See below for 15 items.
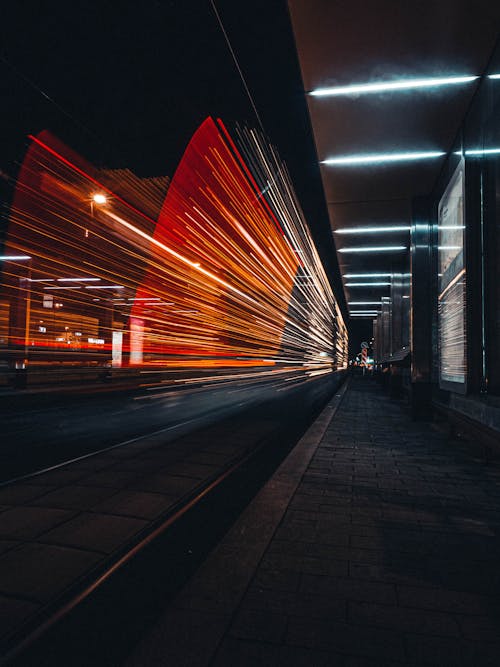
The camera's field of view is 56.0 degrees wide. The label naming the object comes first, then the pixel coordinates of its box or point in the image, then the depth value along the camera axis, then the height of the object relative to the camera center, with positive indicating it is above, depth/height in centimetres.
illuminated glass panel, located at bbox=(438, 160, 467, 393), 691 +125
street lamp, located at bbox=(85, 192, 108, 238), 771 +276
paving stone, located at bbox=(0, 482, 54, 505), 428 -130
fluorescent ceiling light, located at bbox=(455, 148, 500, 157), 580 +289
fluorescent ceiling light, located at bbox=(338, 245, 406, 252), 1594 +389
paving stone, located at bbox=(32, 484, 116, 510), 413 -129
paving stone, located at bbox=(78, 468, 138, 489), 488 -130
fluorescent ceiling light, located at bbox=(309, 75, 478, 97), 644 +392
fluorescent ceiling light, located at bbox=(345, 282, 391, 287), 2395 +397
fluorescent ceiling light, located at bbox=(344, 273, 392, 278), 2098 +392
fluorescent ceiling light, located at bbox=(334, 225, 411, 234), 1362 +389
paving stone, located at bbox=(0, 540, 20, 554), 307 -126
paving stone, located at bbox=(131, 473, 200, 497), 456 -128
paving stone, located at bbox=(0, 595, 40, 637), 214 -122
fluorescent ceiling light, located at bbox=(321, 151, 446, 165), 884 +394
